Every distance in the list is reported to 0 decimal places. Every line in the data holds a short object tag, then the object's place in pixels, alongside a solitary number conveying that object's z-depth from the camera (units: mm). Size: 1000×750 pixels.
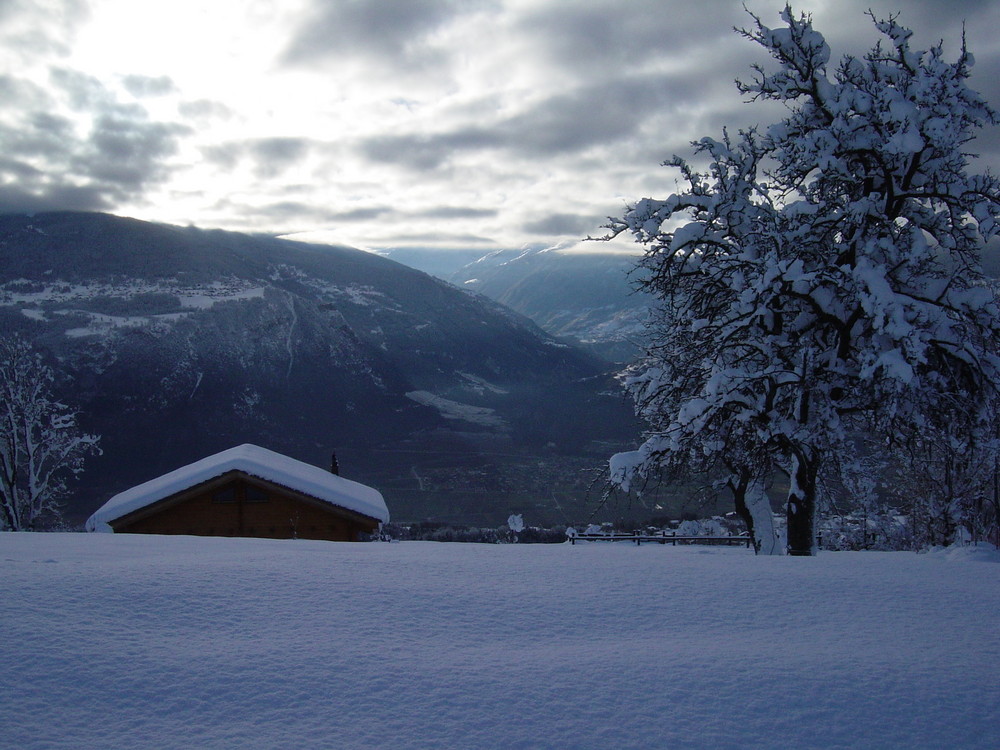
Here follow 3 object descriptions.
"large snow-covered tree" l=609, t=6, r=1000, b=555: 9492
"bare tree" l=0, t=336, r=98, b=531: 27031
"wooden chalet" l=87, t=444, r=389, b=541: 19609
